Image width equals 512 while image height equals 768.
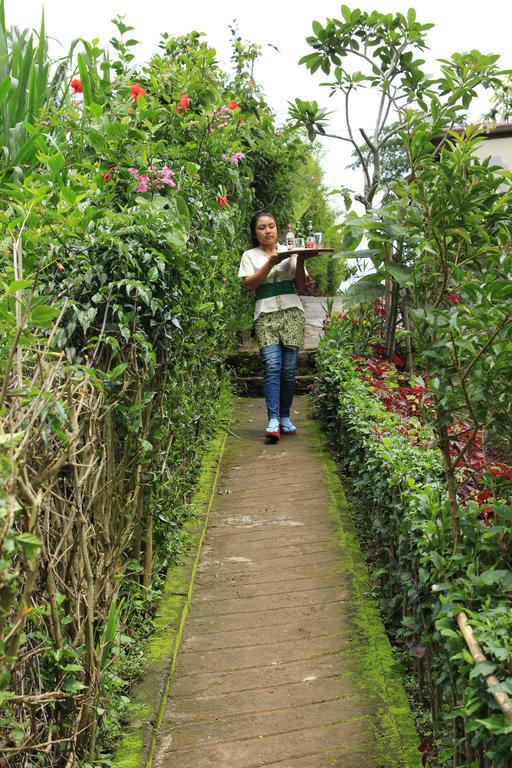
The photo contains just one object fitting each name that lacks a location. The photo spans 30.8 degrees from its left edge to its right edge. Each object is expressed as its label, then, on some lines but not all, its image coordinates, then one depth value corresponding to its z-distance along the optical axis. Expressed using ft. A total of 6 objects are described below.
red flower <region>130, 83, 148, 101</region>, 17.51
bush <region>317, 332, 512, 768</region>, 8.51
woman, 24.89
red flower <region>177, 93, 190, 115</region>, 19.81
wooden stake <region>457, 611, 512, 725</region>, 7.82
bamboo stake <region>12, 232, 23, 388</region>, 8.09
